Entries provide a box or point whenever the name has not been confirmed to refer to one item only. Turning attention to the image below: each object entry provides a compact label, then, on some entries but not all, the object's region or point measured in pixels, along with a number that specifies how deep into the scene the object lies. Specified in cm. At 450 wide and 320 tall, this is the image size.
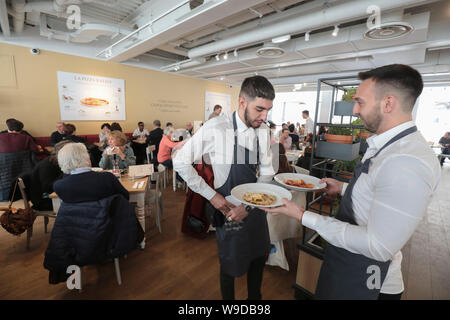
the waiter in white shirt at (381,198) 74
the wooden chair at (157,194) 309
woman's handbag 224
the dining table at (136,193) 244
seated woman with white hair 172
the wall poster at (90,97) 603
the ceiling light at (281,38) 400
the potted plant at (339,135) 171
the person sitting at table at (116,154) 314
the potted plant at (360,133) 183
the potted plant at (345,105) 175
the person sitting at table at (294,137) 648
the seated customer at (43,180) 264
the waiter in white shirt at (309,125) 728
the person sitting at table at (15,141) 367
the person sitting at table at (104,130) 548
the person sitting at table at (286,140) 544
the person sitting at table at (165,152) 405
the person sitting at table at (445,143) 833
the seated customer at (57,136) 511
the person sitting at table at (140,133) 698
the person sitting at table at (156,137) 575
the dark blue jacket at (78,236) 176
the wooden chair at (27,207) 248
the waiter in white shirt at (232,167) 130
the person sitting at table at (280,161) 271
